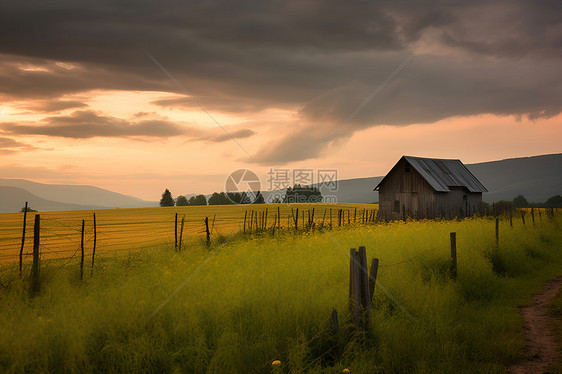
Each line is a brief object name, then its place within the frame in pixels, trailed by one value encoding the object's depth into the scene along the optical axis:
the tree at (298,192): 58.74
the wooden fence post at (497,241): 15.93
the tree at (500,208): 41.42
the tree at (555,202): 106.62
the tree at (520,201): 123.82
